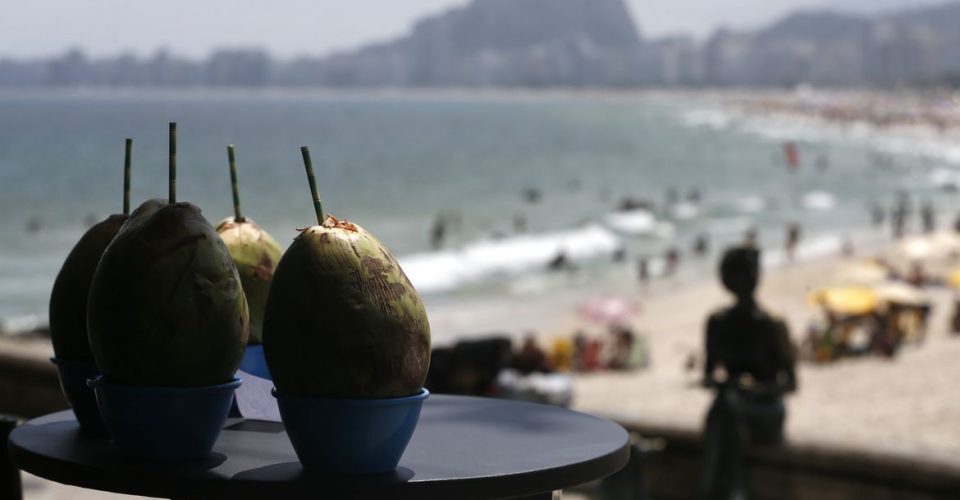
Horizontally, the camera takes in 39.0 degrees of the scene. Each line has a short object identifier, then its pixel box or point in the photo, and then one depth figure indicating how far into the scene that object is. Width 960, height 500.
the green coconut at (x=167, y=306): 2.19
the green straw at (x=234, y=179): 2.69
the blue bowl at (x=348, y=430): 2.14
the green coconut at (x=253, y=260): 2.74
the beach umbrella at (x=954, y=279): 23.97
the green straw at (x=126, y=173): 2.62
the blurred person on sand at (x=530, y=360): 15.49
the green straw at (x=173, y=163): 2.35
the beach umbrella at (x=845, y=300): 20.88
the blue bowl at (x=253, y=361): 2.72
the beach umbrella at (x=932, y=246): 29.62
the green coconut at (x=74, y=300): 2.55
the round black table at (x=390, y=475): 2.12
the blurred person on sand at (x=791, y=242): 41.41
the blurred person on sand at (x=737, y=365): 5.94
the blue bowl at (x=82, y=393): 2.52
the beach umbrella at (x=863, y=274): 24.33
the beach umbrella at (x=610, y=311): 24.47
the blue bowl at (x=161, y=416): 2.20
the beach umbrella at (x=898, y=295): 22.19
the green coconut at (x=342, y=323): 2.15
